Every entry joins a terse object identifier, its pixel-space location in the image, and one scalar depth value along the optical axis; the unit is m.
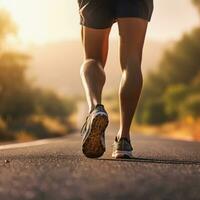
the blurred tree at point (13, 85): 29.06
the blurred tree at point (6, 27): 29.14
